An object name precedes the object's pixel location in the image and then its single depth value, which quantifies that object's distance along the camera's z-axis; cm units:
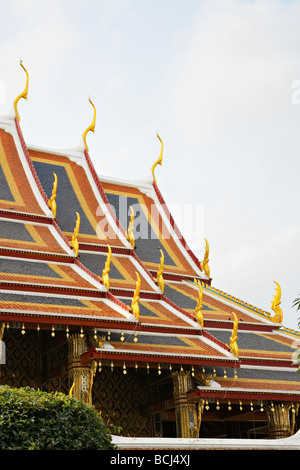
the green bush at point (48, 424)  798
